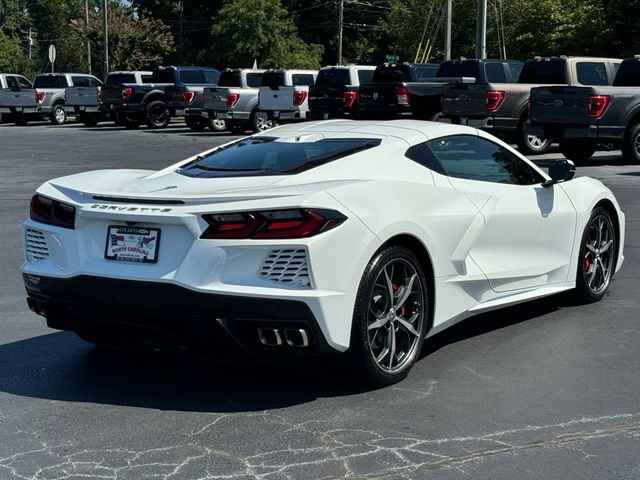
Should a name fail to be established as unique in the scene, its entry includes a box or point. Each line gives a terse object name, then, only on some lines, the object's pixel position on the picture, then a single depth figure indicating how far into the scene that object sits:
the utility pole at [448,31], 42.12
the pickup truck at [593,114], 19.25
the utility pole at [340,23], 58.52
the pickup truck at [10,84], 40.62
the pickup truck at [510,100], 21.36
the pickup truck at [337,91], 28.12
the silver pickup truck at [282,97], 30.53
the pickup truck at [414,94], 24.61
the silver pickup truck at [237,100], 31.33
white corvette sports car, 5.17
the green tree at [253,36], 58.25
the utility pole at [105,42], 51.96
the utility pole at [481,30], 30.86
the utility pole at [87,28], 61.58
